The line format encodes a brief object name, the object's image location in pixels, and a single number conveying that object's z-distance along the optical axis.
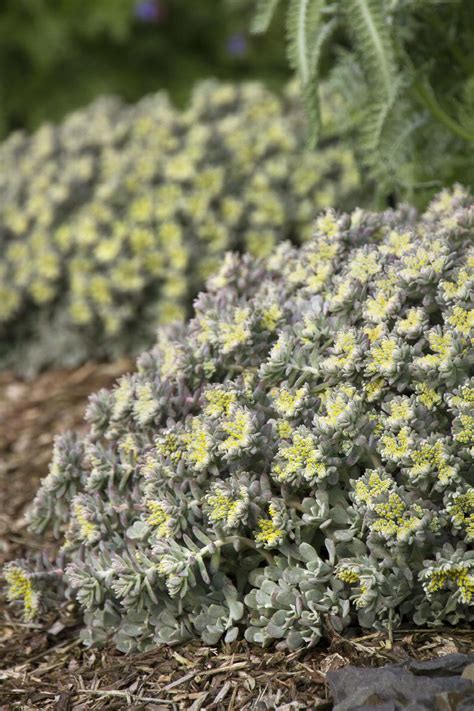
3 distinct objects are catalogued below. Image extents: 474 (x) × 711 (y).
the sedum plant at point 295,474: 4.23
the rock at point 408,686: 3.54
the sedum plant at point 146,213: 8.90
